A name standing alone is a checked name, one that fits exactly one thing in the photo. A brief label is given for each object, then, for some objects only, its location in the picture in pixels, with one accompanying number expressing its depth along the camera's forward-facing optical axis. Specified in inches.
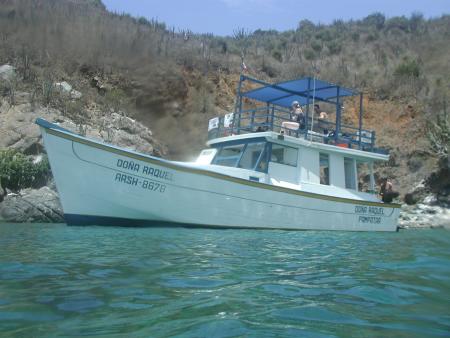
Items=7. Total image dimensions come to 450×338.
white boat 389.7
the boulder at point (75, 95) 780.6
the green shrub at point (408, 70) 1101.1
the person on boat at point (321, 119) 521.2
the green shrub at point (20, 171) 547.8
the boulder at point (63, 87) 770.2
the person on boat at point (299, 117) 505.7
